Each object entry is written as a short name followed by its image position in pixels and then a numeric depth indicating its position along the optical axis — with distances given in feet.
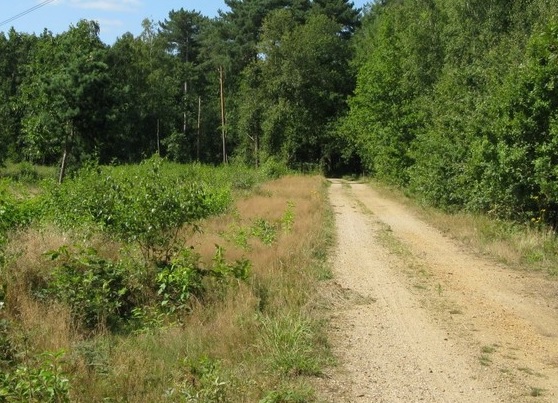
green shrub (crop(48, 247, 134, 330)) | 27.43
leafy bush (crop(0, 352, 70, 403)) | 16.30
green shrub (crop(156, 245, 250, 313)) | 28.43
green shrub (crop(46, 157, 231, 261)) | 30.73
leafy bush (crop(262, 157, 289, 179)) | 144.25
